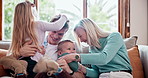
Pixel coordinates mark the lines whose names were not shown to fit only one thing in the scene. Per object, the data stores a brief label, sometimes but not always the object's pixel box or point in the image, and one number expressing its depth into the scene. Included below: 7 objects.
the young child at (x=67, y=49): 1.74
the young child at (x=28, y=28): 1.78
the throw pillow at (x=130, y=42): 2.34
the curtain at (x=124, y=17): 3.38
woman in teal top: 1.70
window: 3.70
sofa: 2.12
